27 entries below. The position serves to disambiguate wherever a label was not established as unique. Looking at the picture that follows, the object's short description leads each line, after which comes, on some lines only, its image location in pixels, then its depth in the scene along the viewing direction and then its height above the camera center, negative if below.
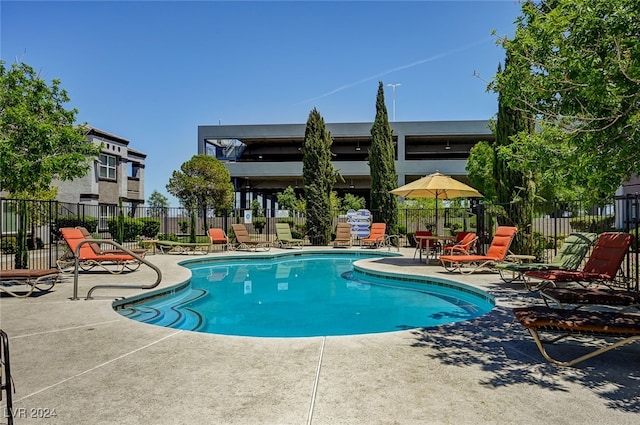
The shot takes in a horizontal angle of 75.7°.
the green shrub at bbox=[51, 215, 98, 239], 18.44 -0.28
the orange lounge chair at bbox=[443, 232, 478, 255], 10.14 -0.73
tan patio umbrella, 11.04 +0.74
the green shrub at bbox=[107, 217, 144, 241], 20.51 -0.61
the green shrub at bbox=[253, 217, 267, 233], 27.05 -0.54
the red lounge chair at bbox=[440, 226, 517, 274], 8.85 -0.87
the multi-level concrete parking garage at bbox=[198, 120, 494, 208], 32.75 +6.10
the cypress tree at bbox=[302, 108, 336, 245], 19.11 +1.74
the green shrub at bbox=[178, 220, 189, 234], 26.23 -0.62
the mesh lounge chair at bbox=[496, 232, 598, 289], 6.93 -0.72
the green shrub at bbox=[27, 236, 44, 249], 17.22 -1.17
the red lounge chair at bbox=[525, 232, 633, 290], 5.77 -0.73
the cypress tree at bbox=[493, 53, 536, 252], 11.88 +0.89
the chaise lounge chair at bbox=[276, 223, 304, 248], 16.94 -0.79
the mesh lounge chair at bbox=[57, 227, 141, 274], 8.73 -0.88
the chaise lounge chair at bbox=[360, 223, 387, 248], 17.02 -0.86
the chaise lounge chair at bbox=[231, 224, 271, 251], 16.05 -0.92
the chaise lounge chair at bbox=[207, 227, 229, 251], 15.99 -0.84
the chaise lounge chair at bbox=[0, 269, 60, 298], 6.22 -0.91
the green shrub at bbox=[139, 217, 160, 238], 22.35 -0.61
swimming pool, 6.13 -1.63
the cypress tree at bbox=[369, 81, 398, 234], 20.11 +2.31
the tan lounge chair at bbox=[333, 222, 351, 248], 17.70 -0.83
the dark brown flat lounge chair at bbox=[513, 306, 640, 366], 3.12 -0.84
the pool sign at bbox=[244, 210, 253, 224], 21.34 -0.01
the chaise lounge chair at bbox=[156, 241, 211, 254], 14.39 -1.26
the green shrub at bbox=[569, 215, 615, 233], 18.12 -0.46
